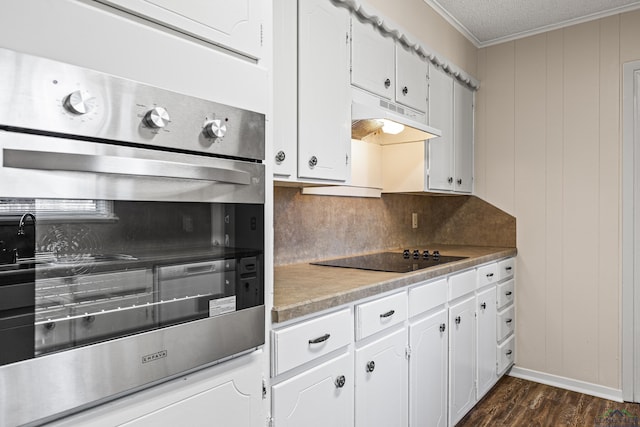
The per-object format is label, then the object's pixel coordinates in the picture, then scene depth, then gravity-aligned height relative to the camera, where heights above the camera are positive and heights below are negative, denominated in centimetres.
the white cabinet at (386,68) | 214 +80
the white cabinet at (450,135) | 286 +58
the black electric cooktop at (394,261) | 217 -26
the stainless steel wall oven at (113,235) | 78 -4
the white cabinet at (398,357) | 139 -59
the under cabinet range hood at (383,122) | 209 +47
